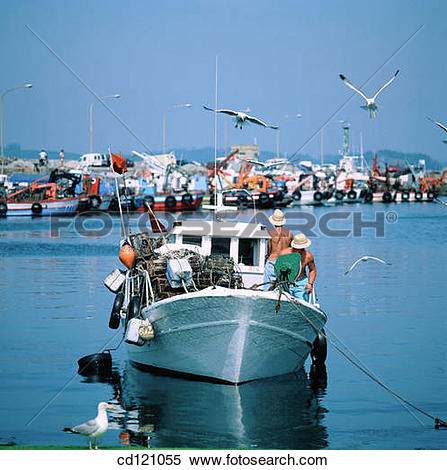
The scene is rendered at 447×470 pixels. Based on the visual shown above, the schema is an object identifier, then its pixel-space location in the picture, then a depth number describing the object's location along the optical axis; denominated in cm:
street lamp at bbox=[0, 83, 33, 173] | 8538
